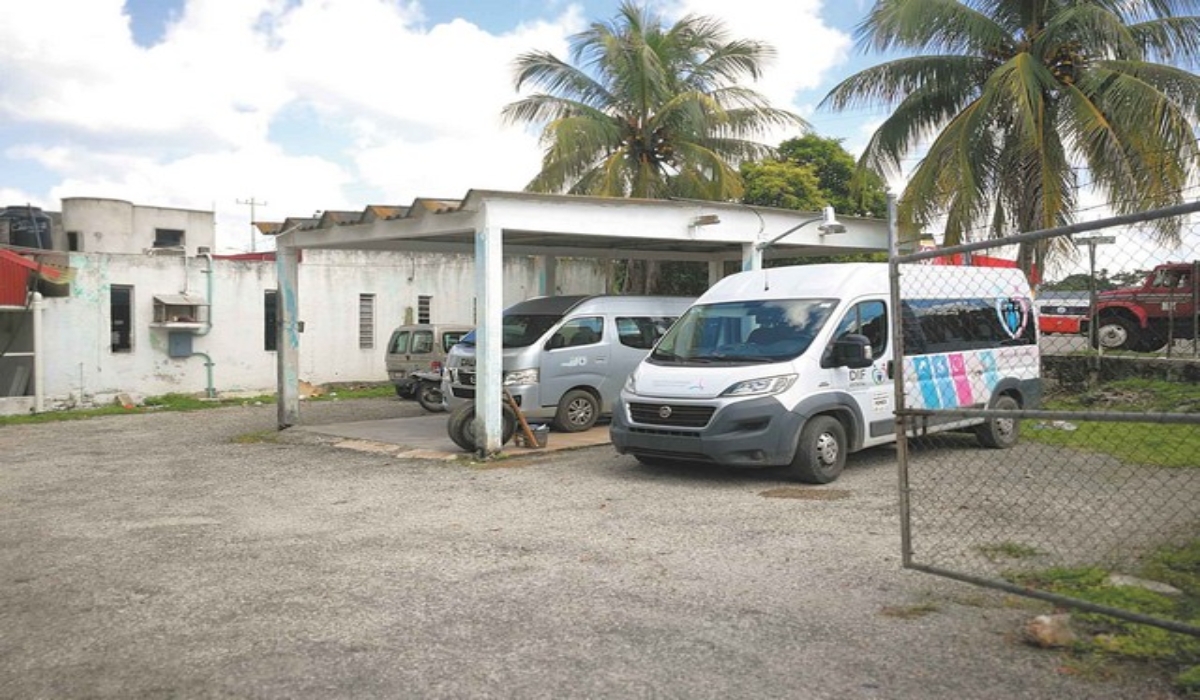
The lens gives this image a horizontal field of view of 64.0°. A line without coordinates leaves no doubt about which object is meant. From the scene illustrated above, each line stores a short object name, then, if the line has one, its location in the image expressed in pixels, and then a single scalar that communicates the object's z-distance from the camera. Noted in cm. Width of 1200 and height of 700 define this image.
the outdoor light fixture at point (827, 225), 1301
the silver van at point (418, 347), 1880
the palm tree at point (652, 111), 1939
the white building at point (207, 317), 1858
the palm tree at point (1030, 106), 1435
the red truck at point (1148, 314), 1205
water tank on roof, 2433
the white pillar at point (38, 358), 1772
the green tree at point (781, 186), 2352
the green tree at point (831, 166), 2525
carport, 1134
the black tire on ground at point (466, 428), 1160
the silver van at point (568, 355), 1305
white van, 898
